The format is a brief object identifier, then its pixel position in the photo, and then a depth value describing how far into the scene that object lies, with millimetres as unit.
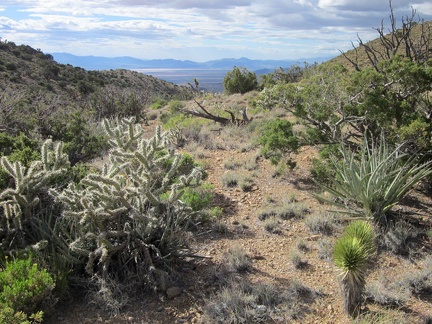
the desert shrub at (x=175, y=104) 16338
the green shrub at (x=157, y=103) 19344
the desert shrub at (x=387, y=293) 3688
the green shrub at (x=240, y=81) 20922
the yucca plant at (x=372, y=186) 4953
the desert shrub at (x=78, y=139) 8203
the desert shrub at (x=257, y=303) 3480
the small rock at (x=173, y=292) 3836
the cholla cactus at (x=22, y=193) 4055
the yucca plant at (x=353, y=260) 3299
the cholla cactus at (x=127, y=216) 3883
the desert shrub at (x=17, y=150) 4664
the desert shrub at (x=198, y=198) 5617
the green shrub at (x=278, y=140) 7121
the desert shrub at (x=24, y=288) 3186
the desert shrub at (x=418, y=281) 3893
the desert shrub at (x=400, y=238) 4625
